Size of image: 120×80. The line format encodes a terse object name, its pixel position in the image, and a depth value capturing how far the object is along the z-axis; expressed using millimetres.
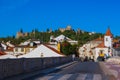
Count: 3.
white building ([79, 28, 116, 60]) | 82280
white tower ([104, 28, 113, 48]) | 82923
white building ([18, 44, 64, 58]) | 53979
